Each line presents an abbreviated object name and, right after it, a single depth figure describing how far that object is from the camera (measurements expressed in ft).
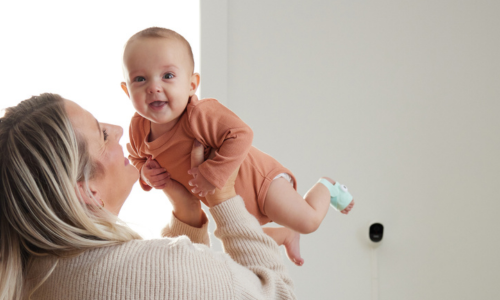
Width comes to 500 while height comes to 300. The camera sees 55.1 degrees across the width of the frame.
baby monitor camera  7.90
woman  2.83
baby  3.69
